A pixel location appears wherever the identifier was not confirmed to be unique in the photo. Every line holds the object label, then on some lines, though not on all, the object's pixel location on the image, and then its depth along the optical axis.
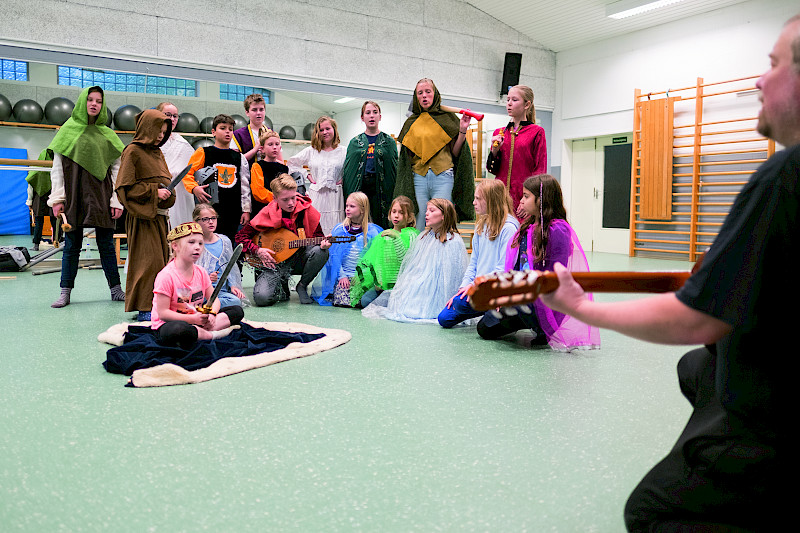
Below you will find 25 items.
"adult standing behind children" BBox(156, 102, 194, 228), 4.80
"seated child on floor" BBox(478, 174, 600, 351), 3.08
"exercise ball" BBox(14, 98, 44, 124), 10.56
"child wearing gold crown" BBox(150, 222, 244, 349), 2.78
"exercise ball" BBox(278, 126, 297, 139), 9.48
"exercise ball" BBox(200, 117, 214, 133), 9.13
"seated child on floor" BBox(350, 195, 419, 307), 4.34
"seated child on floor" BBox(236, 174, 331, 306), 4.62
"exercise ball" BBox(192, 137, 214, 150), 9.54
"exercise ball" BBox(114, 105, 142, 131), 9.43
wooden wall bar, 7.96
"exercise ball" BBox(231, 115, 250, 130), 8.79
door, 9.59
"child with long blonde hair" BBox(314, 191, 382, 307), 4.62
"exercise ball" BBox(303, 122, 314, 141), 8.94
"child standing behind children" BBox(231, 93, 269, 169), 4.93
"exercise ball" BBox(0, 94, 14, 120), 10.27
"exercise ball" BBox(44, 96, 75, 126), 10.48
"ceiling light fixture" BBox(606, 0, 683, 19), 8.12
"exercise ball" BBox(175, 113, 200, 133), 9.07
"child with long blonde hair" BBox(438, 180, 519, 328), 3.64
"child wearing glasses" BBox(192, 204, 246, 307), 4.11
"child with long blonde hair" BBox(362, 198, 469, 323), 3.98
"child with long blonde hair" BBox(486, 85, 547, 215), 4.28
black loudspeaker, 9.50
